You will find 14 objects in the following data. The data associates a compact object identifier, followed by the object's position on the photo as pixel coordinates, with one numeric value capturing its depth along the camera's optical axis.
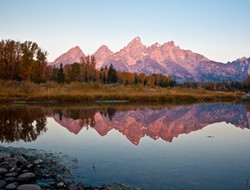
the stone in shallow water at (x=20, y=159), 11.23
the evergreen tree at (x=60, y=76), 87.38
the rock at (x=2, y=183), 8.81
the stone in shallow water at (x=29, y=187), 8.53
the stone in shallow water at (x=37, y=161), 11.40
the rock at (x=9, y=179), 9.28
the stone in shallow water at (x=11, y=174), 9.71
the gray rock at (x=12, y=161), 10.74
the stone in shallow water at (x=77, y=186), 8.50
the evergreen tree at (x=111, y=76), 106.05
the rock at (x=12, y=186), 8.65
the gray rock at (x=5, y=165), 10.47
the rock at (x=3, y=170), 10.04
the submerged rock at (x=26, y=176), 9.61
